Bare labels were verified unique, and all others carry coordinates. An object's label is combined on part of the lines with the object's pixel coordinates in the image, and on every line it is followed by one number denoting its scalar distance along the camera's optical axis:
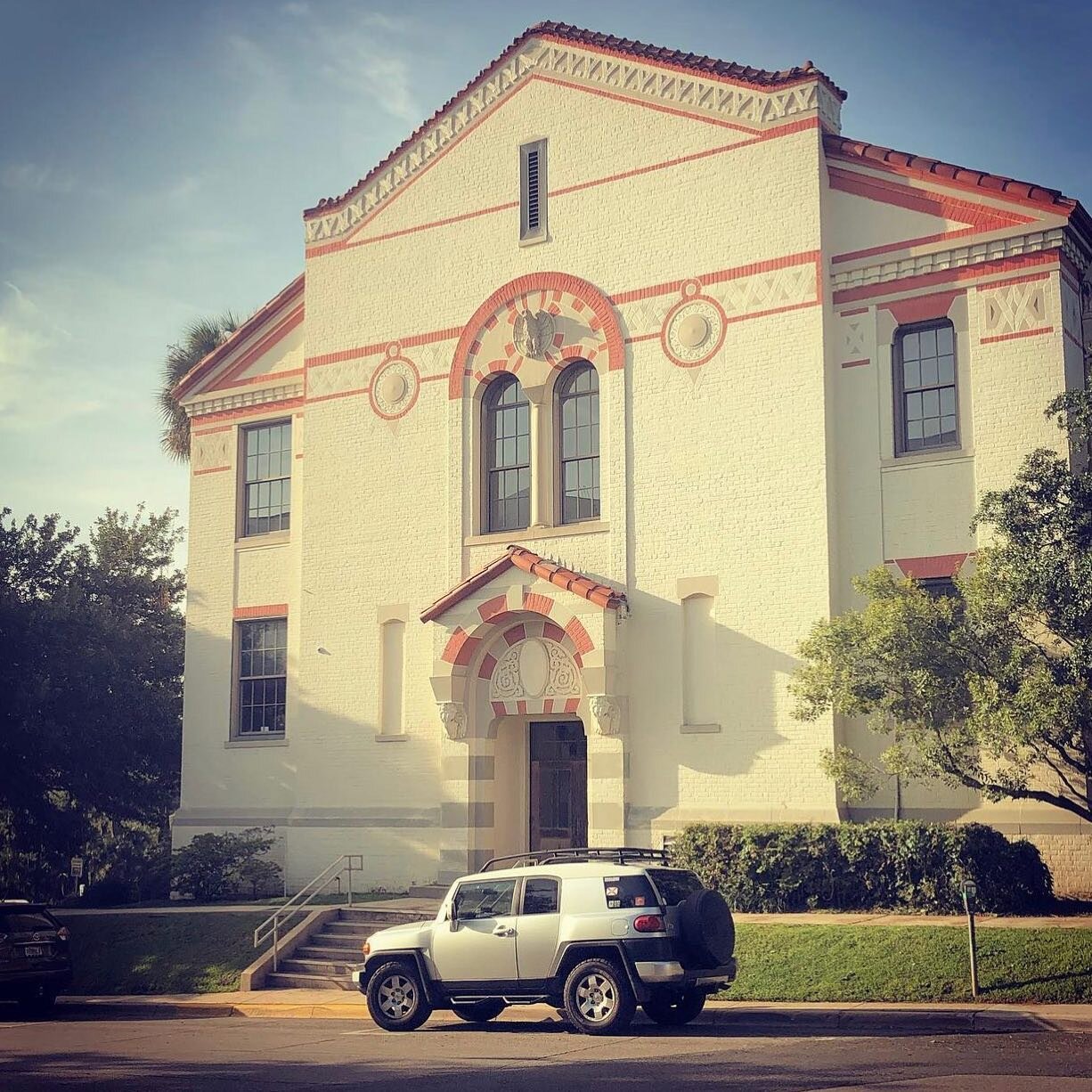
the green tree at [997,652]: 17.62
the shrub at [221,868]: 27.09
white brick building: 23.08
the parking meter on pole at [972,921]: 15.80
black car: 19.80
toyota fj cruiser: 14.64
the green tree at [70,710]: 29.25
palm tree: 40.22
